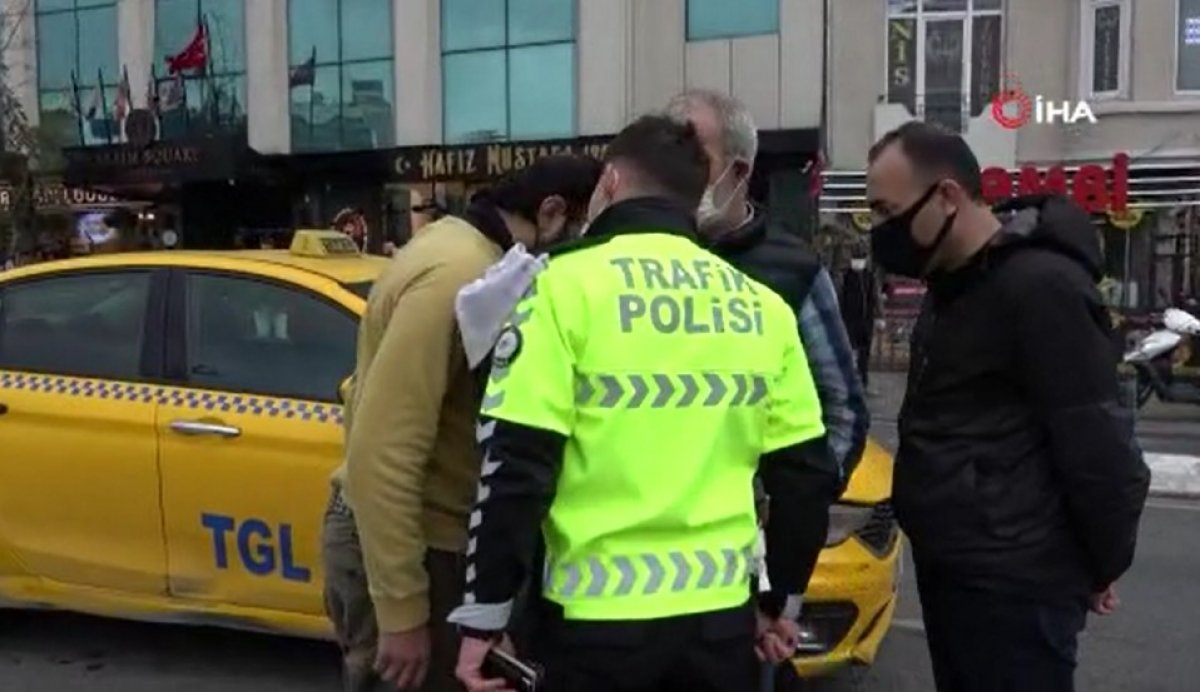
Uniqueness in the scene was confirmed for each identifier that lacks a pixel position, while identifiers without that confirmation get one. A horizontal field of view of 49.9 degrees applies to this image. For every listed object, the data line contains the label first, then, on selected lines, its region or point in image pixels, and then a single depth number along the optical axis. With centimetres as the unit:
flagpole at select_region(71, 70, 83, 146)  2677
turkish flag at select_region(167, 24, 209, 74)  2530
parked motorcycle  1219
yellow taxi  418
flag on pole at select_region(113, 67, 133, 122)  2603
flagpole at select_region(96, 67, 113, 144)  2636
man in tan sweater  241
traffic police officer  203
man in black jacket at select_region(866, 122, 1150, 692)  242
